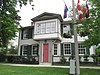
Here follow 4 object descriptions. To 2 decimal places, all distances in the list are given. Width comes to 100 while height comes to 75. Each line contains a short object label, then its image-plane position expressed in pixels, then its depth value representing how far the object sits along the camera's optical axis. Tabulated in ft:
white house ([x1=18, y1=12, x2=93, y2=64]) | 34.78
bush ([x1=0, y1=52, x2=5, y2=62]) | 40.65
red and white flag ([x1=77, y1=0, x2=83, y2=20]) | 19.61
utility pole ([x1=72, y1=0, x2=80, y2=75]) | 12.71
